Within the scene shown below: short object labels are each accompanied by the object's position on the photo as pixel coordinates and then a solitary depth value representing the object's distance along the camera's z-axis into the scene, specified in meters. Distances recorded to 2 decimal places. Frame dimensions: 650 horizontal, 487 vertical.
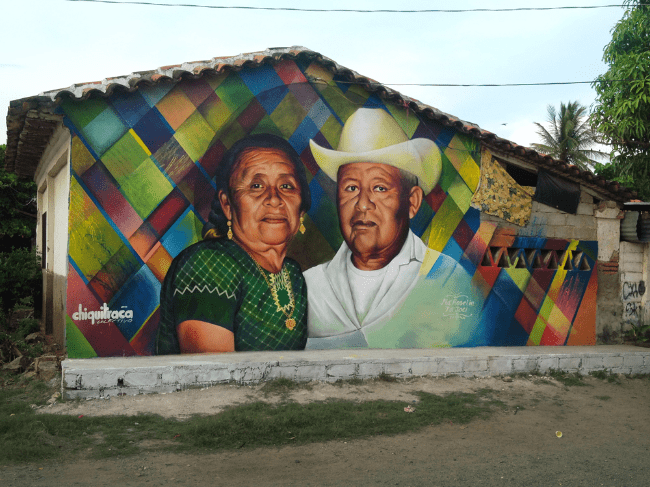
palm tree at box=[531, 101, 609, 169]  31.16
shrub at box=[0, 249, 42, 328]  10.52
